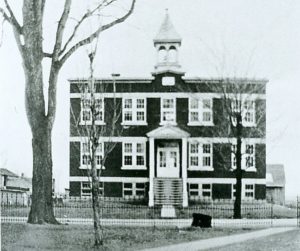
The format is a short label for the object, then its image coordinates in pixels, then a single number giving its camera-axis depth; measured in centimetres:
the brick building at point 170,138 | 1384
